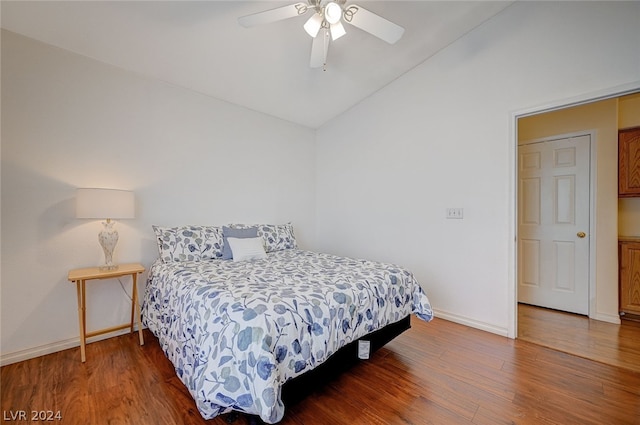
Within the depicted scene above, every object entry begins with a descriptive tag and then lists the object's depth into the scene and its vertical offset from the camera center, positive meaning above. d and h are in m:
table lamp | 2.12 +0.03
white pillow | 2.70 -0.39
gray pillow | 2.78 -0.26
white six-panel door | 3.02 -0.19
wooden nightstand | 2.10 -0.58
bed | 1.27 -0.62
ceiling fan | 1.81 +1.32
